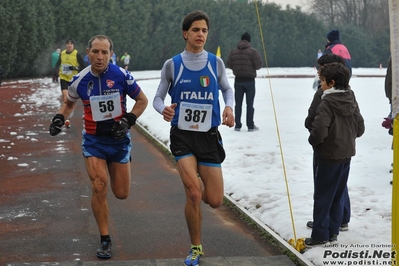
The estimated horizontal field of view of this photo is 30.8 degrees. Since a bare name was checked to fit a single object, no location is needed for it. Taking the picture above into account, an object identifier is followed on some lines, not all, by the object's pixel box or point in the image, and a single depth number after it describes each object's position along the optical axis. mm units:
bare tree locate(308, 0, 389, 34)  88625
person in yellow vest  16891
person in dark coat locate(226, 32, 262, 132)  15023
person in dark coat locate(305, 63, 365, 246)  6301
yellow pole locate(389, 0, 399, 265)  4188
